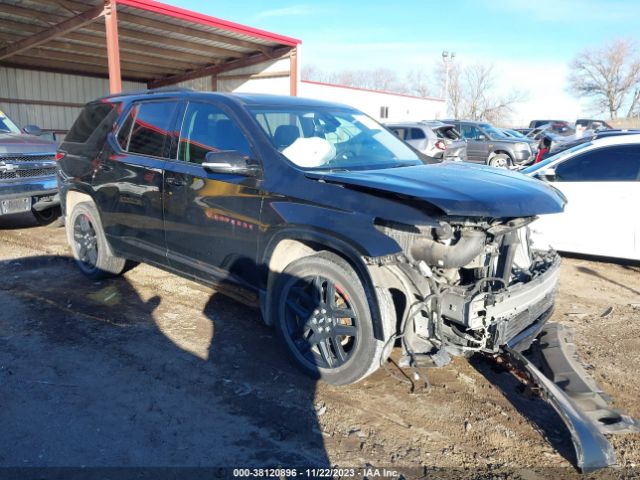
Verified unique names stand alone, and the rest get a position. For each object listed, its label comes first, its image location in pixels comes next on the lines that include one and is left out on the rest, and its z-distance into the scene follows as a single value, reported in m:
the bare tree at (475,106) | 57.75
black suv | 3.12
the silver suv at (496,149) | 17.38
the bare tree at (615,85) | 61.47
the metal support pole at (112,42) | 11.36
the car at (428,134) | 15.16
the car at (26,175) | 7.43
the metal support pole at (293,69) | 15.79
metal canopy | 12.54
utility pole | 40.83
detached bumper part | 2.70
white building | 24.73
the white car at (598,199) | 6.13
